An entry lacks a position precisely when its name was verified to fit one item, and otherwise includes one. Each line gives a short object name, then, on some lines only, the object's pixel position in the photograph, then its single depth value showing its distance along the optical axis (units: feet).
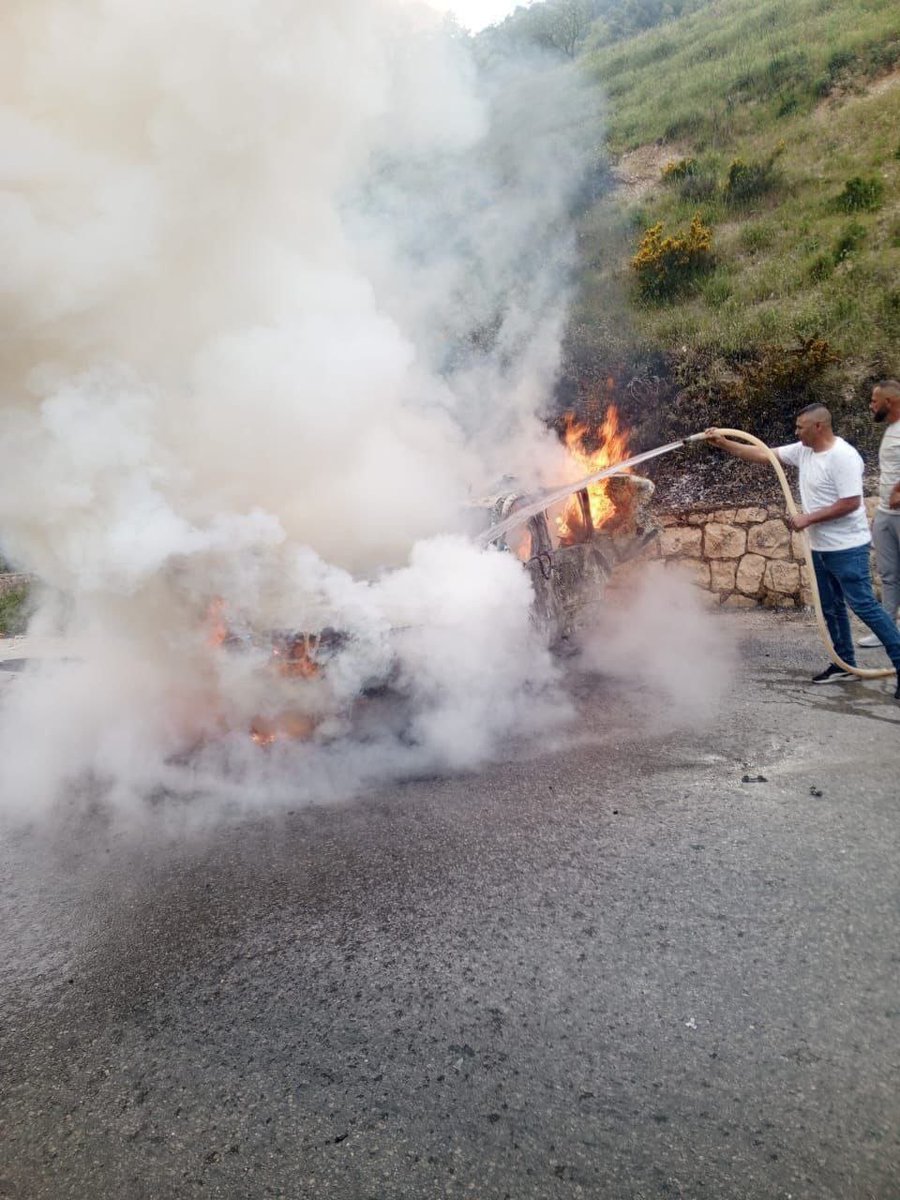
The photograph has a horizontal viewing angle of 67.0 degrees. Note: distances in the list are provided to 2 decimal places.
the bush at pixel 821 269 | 34.06
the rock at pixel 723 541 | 24.66
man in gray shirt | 15.08
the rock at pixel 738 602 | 24.59
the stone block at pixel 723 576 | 24.88
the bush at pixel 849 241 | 34.63
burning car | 14.38
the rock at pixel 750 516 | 24.26
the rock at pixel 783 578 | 23.50
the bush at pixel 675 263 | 39.06
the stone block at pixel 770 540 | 23.73
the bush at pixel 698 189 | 46.16
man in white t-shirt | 13.98
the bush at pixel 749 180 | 43.45
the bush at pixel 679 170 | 48.08
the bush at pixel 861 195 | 37.14
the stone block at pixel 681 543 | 25.59
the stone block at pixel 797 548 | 23.16
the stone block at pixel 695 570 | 25.48
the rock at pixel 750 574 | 24.26
